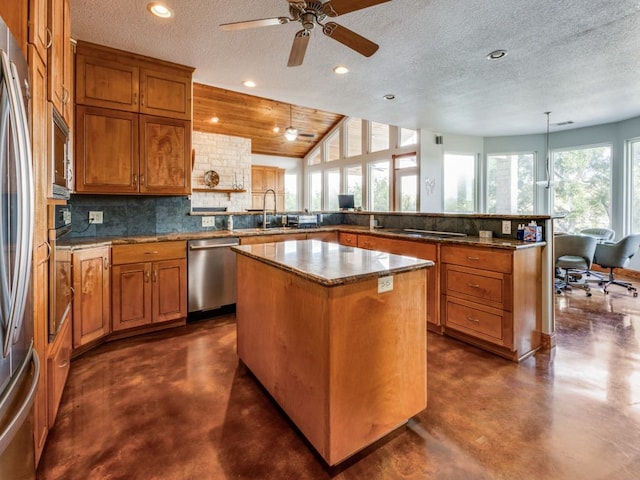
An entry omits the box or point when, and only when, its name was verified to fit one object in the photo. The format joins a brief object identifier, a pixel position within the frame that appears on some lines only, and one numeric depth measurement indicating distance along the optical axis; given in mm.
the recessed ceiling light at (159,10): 2266
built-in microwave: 1589
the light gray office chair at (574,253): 4238
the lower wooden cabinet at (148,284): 2791
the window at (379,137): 7578
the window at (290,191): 9981
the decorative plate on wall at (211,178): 7512
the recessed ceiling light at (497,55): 2961
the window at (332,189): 9094
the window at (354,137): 8406
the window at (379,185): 7641
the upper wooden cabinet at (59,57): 1605
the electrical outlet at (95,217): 3059
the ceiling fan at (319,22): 1821
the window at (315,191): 9773
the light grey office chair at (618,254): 4332
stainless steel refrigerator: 913
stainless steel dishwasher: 3215
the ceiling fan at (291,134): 6309
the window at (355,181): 8438
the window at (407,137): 6840
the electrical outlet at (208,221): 3707
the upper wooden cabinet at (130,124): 2799
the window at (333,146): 9008
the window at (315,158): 9695
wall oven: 1622
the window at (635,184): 5438
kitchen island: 1417
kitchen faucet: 4105
